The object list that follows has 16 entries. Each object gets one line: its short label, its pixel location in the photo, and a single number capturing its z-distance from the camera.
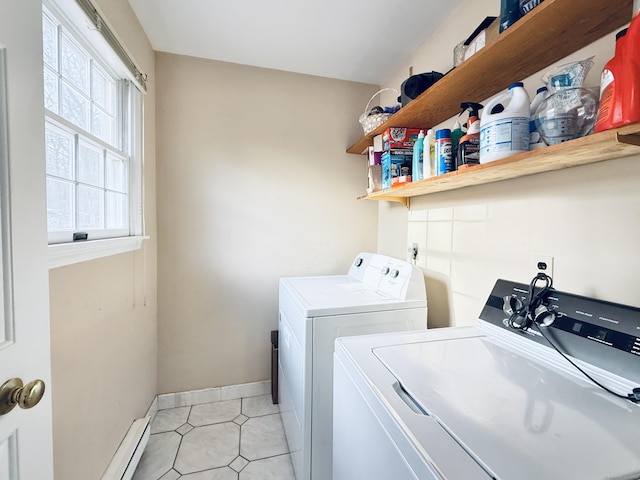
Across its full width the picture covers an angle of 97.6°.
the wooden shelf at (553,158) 0.63
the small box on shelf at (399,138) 1.57
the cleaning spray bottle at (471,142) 1.04
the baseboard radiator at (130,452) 1.26
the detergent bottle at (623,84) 0.58
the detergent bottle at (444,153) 1.15
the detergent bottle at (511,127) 0.85
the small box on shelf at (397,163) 1.56
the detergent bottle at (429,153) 1.26
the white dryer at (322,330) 1.29
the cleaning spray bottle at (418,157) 1.34
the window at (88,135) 1.02
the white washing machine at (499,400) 0.50
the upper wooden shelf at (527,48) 0.75
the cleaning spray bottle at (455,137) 1.17
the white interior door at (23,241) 0.56
